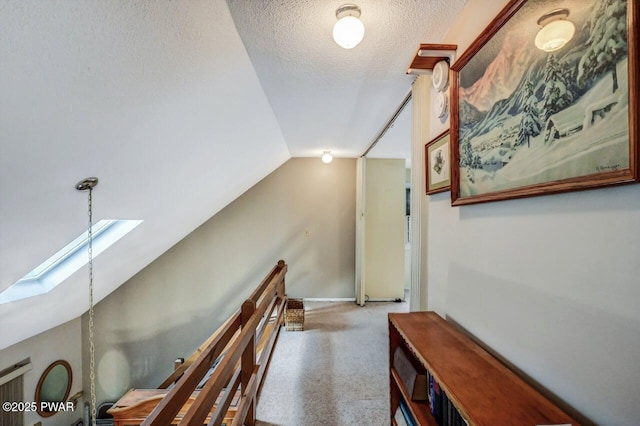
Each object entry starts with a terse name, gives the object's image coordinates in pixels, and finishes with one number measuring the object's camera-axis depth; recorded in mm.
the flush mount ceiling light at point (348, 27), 1148
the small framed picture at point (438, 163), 1345
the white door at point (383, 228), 4074
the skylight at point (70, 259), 2326
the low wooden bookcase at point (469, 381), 708
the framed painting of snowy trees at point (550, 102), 576
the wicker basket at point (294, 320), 3002
